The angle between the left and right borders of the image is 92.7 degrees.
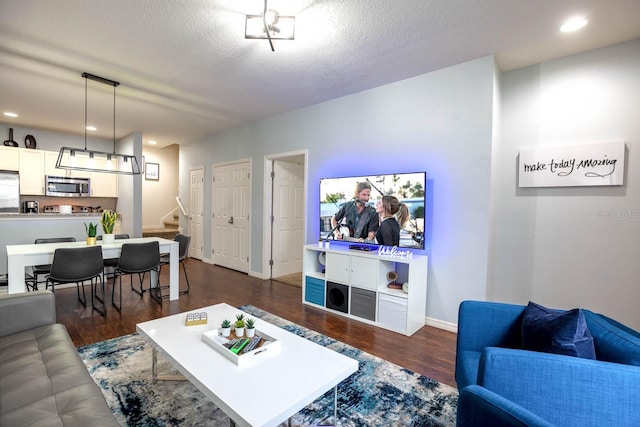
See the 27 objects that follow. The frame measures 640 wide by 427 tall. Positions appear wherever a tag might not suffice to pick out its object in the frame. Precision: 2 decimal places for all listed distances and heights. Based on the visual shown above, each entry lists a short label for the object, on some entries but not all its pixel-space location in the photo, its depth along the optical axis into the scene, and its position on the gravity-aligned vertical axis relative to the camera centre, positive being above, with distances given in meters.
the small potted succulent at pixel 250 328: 1.88 -0.77
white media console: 3.10 -0.92
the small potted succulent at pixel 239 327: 1.88 -0.77
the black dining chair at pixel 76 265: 3.18 -0.68
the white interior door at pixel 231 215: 5.61 -0.20
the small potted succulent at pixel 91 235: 3.67 -0.41
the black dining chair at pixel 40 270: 3.58 -0.82
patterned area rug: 1.79 -1.26
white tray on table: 1.64 -0.82
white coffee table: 1.31 -0.86
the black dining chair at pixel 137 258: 3.63 -0.68
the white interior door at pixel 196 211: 6.82 -0.17
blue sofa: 1.02 -0.64
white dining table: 3.06 -0.60
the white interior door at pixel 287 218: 5.27 -0.23
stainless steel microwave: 5.84 +0.30
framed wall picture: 7.84 +0.82
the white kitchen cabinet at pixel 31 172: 5.59 +0.55
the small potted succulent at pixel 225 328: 1.90 -0.79
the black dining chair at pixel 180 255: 4.21 -0.75
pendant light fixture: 3.54 +0.52
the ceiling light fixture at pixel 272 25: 2.22 +1.37
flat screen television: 3.21 +0.15
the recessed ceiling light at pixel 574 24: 2.34 +1.46
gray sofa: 1.20 -0.84
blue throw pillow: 1.31 -0.57
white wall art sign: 2.72 +0.42
